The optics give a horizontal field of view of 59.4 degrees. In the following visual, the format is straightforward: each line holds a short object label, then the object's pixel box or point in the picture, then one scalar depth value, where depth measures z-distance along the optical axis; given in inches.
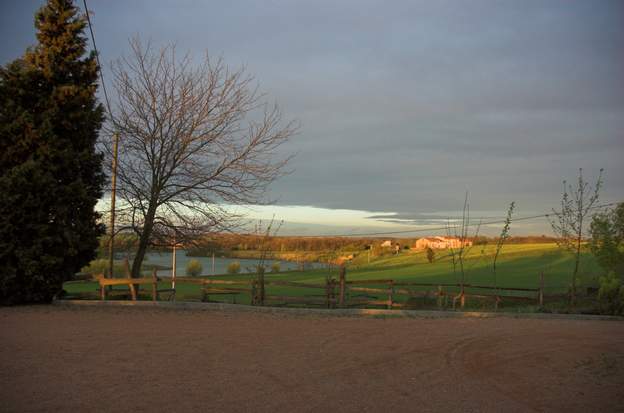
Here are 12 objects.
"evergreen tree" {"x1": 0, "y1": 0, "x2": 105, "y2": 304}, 602.9
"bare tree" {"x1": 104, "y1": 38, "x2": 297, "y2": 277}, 723.4
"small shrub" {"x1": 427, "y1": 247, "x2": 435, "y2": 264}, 2306.6
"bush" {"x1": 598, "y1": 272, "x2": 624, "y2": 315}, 699.4
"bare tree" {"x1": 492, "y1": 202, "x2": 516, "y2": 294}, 809.5
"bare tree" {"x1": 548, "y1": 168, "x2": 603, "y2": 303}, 839.7
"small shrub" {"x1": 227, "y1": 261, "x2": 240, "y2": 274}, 2170.3
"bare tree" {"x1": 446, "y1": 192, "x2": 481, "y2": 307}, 778.4
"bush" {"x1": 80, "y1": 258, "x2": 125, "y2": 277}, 1588.3
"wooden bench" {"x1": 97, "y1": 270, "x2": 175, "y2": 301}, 666.6
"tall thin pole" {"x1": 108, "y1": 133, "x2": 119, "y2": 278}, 720.3
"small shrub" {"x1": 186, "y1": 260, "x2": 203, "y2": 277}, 1999.3
